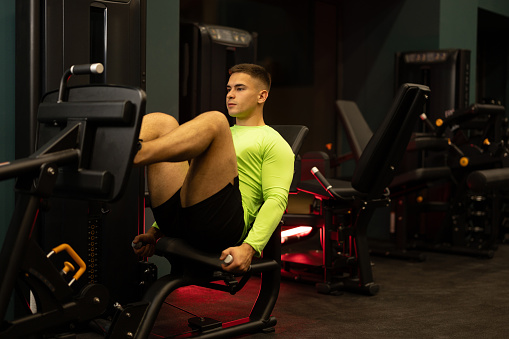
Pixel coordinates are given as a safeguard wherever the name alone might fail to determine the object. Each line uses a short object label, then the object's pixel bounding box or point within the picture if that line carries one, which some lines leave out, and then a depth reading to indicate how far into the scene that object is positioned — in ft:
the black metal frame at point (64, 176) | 5.56
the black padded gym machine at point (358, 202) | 10.32
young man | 7.00
